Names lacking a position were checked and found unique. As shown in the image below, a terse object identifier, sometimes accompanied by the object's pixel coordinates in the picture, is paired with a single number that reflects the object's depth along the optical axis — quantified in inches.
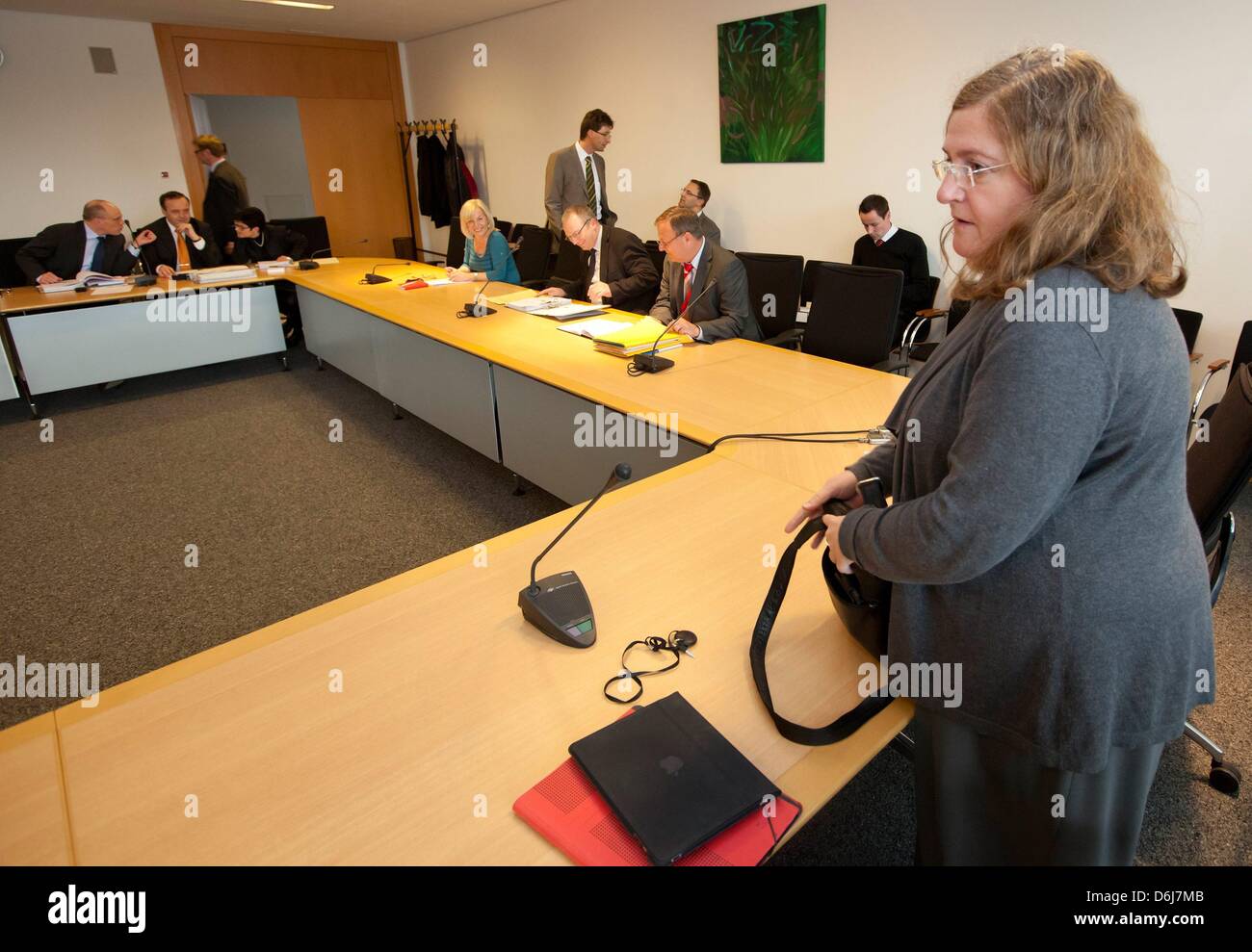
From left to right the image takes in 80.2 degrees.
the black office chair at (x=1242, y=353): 125.6
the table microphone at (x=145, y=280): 205.0
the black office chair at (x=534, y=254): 215.0
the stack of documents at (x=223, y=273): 212.8
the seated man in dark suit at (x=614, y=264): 165.6
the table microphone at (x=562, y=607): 50.5
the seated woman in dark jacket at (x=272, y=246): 243.0
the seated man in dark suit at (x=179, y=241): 225.1
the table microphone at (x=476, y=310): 151.6
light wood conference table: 37.4
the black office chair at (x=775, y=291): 146.5
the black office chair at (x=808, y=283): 179.8
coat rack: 322.3
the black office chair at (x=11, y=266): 211.6
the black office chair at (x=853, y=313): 124.9
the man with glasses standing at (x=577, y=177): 203.5
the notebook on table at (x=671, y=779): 35.9
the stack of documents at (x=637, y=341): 120.4
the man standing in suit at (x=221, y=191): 248.2
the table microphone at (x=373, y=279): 199.0
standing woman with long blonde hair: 32.3
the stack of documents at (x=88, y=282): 195.5
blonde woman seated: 199.5
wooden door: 323.0
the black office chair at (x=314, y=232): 279.4
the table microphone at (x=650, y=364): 109.0
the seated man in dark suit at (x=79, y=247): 207.6
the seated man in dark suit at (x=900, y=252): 173.8
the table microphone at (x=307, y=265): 230.4
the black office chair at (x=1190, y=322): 133.4
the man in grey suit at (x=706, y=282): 132.3
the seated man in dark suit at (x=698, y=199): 208.5
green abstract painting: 189.9
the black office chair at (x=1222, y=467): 56.5
